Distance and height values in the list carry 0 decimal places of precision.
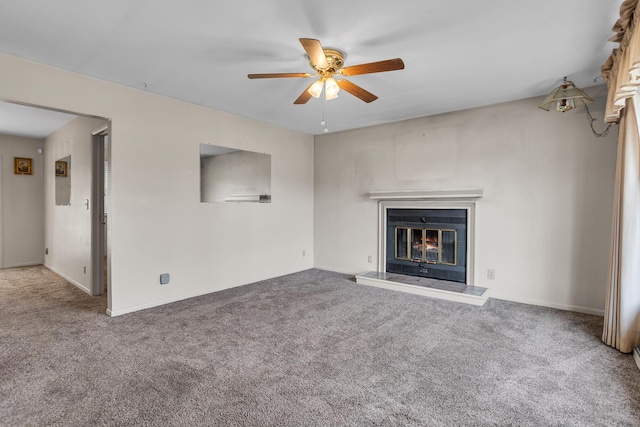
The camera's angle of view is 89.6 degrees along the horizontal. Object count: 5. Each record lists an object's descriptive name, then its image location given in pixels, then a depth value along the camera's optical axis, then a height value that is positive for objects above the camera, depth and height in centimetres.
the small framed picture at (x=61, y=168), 492 +49
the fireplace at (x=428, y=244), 401 -55
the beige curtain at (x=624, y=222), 235 -12
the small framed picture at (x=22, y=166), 557 +58
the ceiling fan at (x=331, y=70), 215 +98
